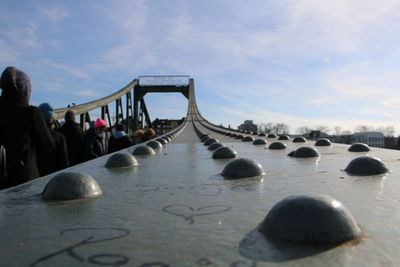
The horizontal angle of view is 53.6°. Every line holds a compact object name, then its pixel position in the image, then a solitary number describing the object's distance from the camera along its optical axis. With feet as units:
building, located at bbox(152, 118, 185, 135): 133.67
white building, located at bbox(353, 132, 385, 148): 120.36
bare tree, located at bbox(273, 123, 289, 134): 186.41
